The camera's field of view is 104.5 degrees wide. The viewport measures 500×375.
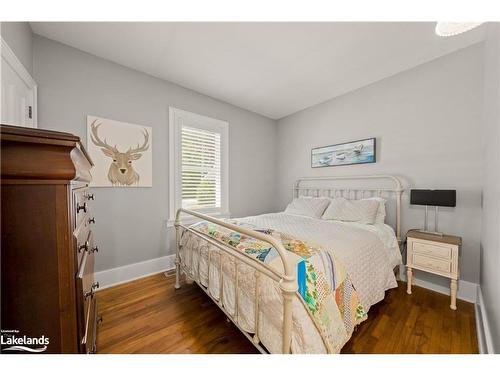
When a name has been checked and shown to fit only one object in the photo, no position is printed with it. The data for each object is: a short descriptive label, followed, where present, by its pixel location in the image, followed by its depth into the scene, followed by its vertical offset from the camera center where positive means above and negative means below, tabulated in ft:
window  8.89 +1.00
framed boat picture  8.68 +1.46
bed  3.30 -2.07
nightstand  5.83 -2.29
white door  4.39 +2.37
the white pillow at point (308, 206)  8.89 -1.11
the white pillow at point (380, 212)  7.49 -1.13
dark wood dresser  1.84 -0.57
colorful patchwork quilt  3.52 -2.01
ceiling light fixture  3.72 +3.16
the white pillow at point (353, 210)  7.42 -1.10
